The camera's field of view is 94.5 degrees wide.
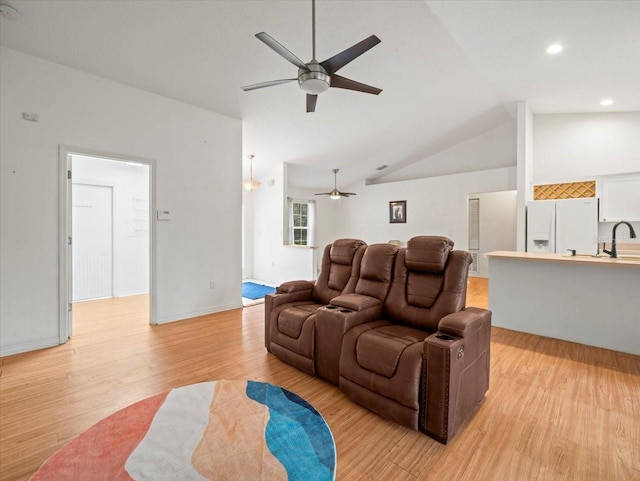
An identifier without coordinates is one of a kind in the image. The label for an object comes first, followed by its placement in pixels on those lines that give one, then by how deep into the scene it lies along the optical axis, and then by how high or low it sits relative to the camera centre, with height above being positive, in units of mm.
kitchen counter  3055 -672
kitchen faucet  3236 -136
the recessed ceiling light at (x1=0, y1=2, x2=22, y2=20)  2390 +1864
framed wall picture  8469 +768
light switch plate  3941 +307
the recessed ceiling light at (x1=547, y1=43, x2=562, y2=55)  3366 +2208
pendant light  5824 +1041
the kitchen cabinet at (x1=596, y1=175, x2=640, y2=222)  4688 +667
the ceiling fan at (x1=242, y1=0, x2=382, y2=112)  2135 +1322
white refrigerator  4805 +218
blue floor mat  5877 -1142
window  8820 +496
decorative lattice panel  5234 +893
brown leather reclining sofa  1797 -698
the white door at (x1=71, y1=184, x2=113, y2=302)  5020 -74
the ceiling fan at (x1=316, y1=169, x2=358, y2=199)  7682 +1599
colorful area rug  1080 -859
